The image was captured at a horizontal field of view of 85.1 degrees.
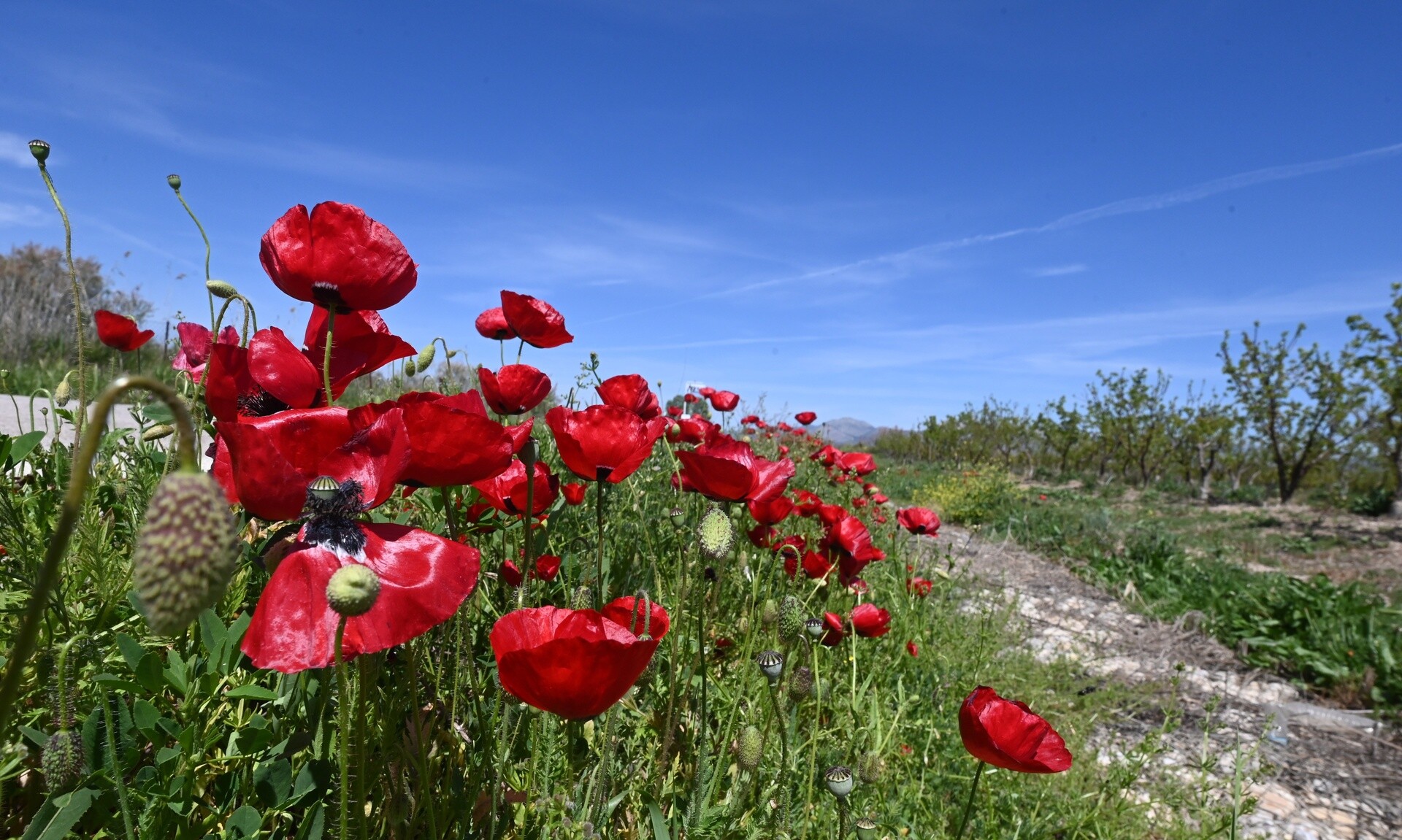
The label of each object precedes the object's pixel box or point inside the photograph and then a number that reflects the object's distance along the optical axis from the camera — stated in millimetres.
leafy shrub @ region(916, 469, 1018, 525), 8123
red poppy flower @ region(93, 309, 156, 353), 1408
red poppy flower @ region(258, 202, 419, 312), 295
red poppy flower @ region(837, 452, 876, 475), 2749
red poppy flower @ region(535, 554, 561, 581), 493
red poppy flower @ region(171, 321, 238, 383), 414
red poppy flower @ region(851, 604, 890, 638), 1462
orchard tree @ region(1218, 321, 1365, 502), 11332
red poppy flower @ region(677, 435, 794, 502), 414
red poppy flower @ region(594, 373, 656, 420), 518
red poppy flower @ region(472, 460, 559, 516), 435
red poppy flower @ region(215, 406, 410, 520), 207
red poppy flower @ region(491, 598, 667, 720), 251
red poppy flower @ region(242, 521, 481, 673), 223
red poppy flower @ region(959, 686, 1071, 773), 342
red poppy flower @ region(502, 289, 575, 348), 485
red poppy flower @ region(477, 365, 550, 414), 431
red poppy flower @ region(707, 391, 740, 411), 2715
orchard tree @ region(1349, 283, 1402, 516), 9248
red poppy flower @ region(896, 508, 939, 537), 2076
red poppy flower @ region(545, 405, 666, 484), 384
